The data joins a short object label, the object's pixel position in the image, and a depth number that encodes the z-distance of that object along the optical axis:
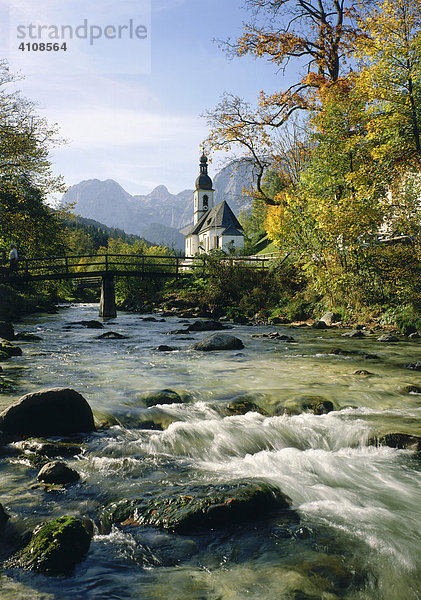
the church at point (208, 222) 76.12
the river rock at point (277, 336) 15.07
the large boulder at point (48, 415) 5.41
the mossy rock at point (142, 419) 6.10
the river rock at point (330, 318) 18.62
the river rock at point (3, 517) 3.43
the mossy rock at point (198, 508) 3.58
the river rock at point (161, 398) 7.16
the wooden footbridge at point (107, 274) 24.69
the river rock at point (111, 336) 16.15
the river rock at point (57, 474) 4.21
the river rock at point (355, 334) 15.26
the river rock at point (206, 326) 18.78
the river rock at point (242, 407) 6.70
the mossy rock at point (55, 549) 2.98
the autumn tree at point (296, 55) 20.59
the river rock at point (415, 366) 9.67
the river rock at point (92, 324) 20.45
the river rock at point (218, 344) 13.17
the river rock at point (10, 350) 11.42
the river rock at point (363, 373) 9.10
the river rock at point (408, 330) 14.88
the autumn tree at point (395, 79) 14.88
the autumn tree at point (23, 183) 24.80
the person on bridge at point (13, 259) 24.30
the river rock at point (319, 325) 18.35
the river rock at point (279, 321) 20.81
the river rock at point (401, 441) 5.21
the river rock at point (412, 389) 7.68
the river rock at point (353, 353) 11.14
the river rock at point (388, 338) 13.85
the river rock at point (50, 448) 4.93
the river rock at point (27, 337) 14.98
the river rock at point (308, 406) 6.64
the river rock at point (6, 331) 14.77
